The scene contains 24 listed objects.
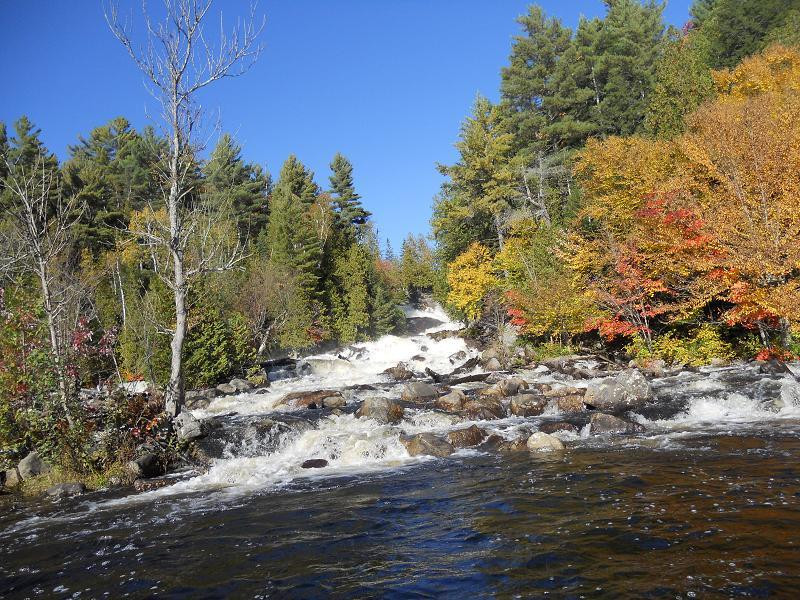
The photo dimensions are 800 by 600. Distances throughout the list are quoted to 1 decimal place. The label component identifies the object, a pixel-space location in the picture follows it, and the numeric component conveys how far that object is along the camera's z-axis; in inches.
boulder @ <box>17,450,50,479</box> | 422.3
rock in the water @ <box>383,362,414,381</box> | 934.8
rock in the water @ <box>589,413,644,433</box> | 449.7
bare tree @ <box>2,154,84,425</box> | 418.6
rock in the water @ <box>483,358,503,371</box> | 906.1
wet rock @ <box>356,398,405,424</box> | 551.5
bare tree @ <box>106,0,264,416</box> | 444.1
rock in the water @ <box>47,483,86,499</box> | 385.4
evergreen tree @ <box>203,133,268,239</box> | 1692.4
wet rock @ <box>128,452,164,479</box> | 413.7
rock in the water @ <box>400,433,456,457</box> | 430.6
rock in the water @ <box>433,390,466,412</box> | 592.7
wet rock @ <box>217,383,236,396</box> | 827.9
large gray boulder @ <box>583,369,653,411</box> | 535.8
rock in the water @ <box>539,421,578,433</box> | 464.1
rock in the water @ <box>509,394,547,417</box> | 553.9
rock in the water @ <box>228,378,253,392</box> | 858.8
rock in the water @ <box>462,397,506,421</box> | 550.3
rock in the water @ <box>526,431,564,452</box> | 410.9
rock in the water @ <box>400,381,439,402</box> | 662.5
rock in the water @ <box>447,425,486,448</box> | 450.4
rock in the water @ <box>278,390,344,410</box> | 677.3
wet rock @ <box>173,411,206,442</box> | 458.9
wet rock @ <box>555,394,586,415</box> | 549.0
